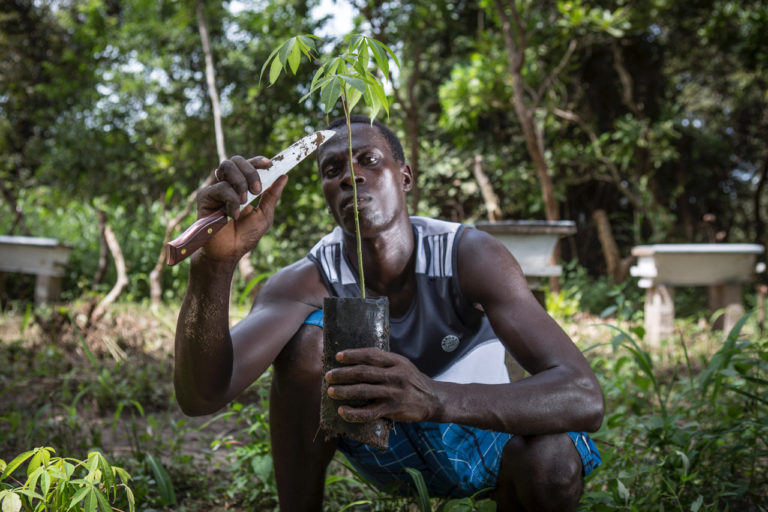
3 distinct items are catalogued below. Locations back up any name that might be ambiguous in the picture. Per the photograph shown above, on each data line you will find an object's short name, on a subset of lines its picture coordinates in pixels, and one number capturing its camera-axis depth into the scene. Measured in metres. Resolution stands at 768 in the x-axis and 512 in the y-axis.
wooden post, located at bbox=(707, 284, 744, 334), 5.41
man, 1.39
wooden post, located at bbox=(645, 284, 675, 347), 5.18
